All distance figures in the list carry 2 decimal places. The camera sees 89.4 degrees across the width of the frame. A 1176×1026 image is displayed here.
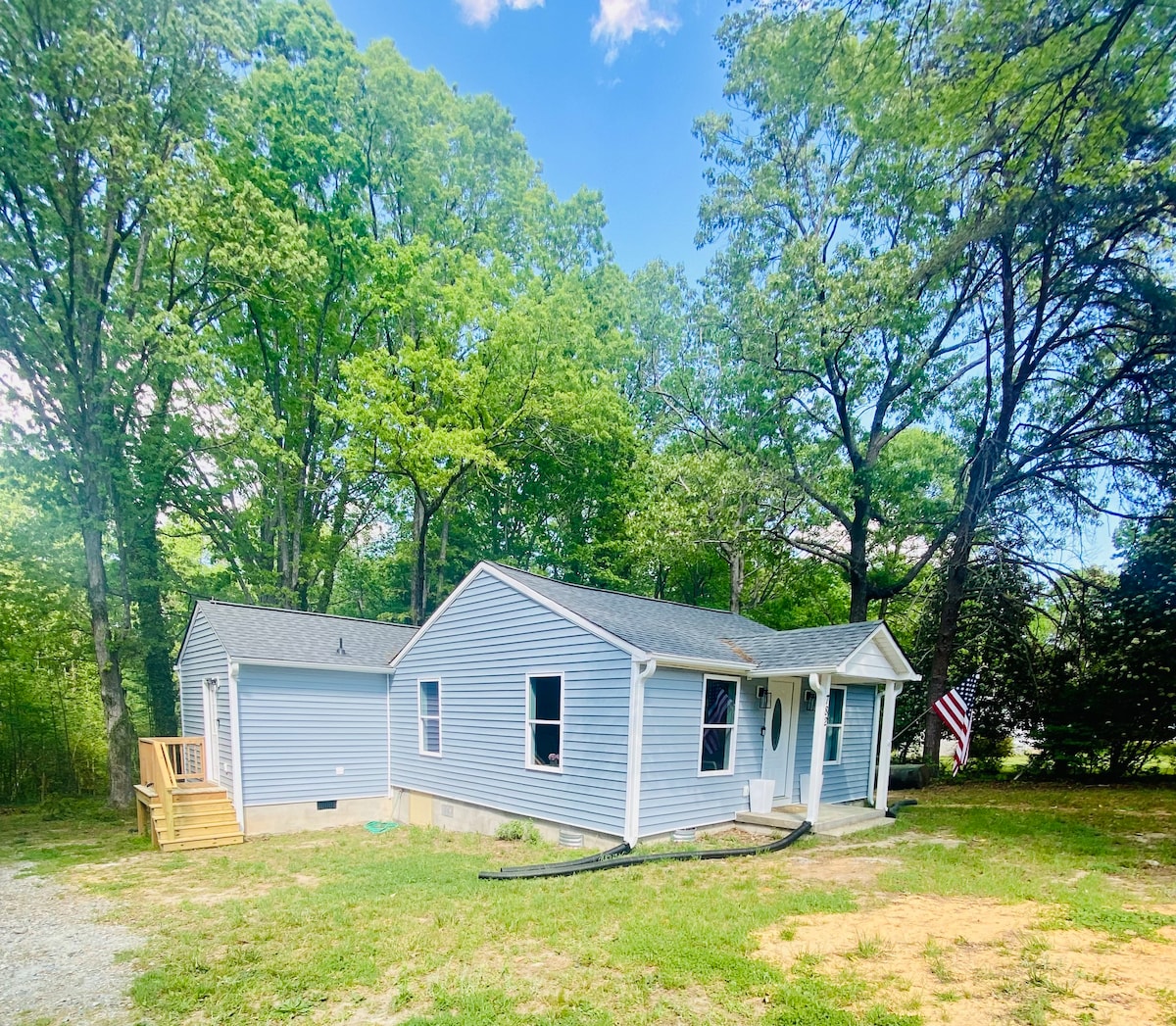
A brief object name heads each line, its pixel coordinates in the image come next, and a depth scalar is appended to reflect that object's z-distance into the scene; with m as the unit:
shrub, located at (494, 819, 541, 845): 8.73
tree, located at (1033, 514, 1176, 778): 12.04
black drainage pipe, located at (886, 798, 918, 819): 9.90
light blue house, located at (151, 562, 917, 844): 8.10
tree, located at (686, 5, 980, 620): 11.92
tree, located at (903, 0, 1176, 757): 6.46
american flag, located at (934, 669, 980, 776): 12.16
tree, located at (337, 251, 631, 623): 15.89
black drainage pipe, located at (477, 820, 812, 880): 6.73
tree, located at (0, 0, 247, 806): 11.12
